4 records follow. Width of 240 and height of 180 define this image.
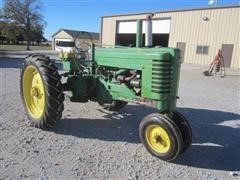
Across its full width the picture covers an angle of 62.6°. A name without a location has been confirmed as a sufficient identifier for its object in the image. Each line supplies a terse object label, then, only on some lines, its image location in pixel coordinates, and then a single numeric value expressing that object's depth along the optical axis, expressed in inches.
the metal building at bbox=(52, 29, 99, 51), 1168.3
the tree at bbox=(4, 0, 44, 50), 1269.1
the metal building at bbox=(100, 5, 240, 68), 534.1
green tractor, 108.6
